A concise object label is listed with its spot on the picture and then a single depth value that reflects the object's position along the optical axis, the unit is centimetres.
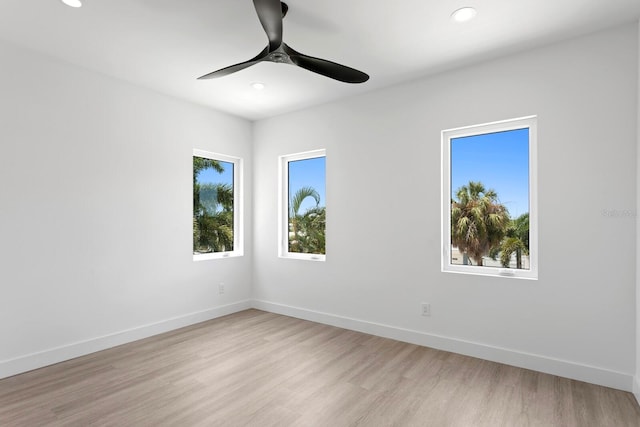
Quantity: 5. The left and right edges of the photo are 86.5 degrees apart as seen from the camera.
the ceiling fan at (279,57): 183
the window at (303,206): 433
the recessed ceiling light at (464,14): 228
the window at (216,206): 429
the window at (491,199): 295
